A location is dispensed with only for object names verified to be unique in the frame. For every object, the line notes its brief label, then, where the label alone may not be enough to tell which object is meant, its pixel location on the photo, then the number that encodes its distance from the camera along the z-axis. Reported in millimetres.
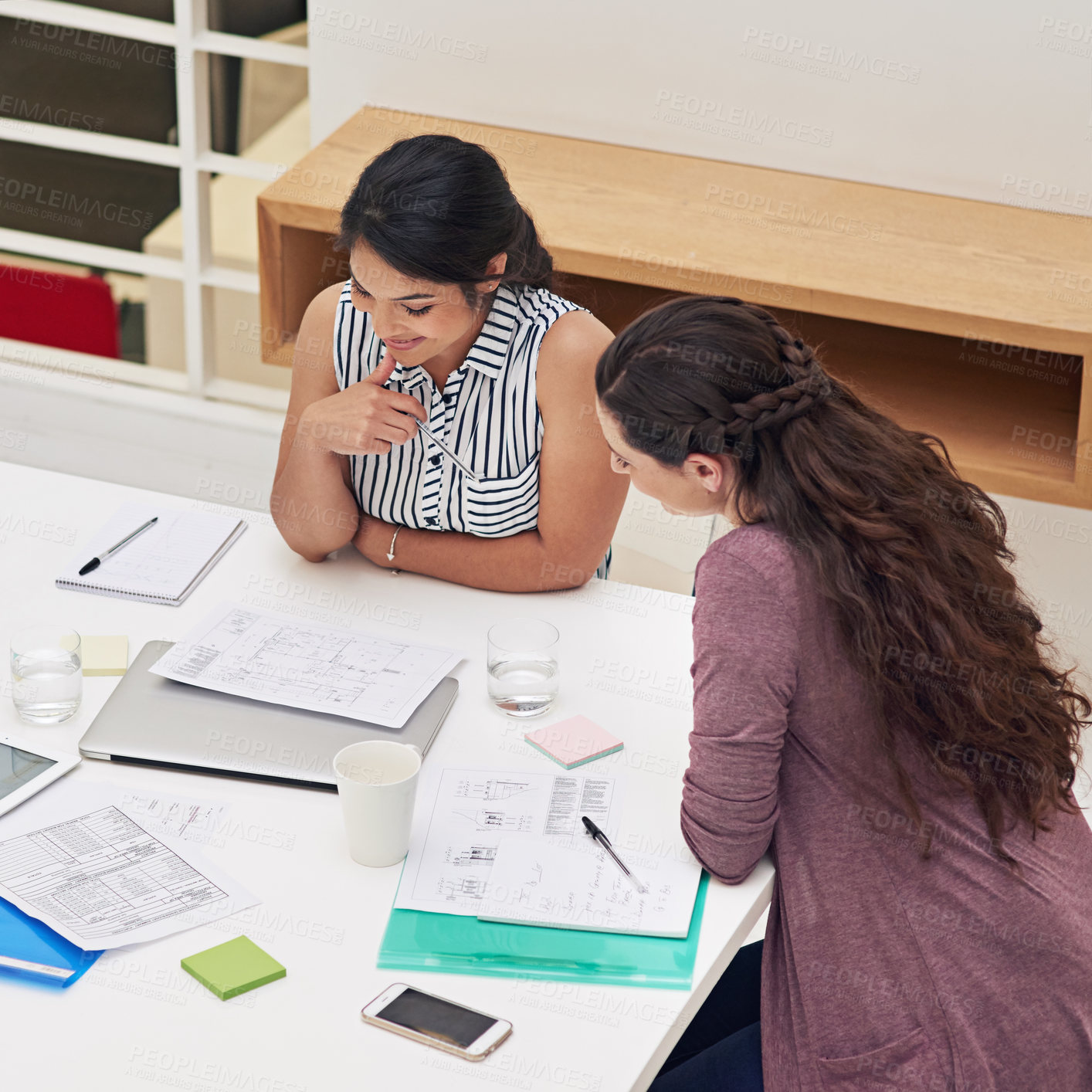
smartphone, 3707
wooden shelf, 5060
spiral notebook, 4355
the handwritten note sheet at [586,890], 3845
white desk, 3684
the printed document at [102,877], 3805
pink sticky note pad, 4083
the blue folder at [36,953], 3747
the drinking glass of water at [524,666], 4159
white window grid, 6483
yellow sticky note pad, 4179
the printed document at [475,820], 3875
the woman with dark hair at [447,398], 4344
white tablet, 3958
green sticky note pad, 3742
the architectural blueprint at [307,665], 4128
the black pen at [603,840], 3900
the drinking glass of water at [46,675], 4081
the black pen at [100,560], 4384
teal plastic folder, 3790
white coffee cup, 3856
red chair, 7673
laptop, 4024
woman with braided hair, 3866
